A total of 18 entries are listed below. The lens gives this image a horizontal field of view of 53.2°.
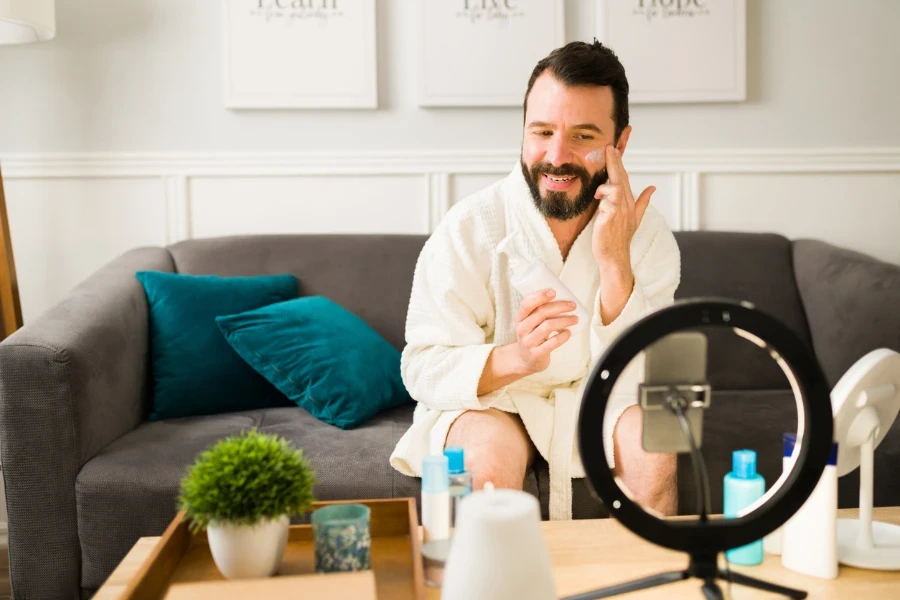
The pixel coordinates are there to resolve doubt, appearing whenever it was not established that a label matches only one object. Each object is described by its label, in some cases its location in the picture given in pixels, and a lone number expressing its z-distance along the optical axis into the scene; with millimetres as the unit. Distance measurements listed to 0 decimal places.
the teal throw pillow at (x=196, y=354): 2105
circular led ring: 874
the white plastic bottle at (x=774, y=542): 1187
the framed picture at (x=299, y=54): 2625
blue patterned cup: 1071
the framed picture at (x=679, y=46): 2654
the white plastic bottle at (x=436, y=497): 1143
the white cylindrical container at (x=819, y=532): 1116
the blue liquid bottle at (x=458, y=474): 1187
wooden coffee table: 1083
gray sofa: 1719
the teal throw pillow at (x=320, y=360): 2014
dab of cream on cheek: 1782
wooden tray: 962
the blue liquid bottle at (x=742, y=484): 1114
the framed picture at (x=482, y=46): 2635
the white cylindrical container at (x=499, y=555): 816
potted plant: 1022
